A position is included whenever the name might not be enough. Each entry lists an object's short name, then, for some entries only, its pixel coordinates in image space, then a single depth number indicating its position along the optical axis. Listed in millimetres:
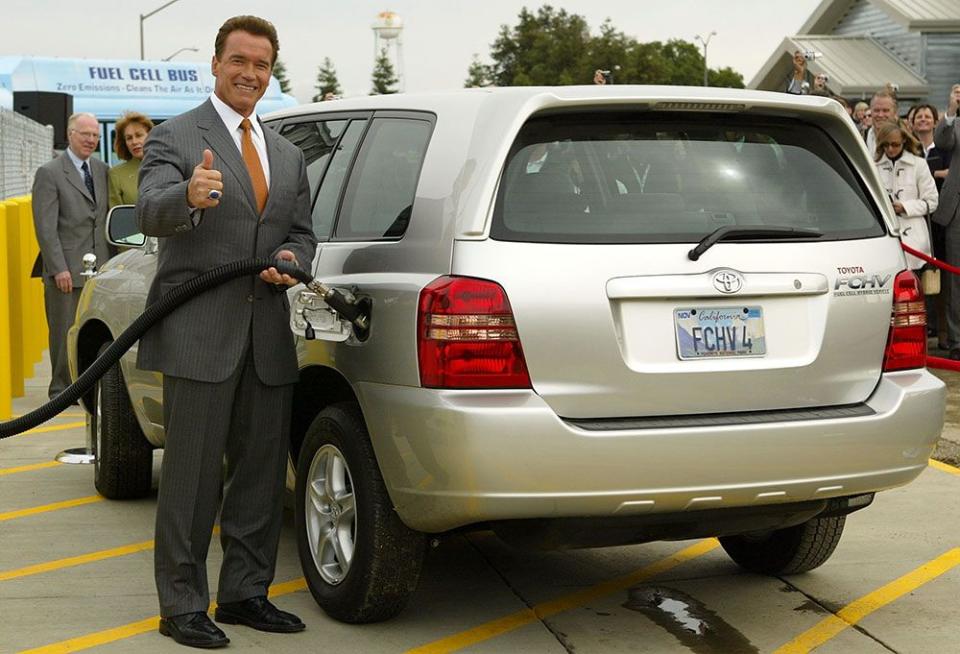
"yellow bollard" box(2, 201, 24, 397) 11434
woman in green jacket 10703
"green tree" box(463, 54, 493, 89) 102312
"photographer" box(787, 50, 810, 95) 14797
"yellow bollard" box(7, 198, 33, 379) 11641
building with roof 36531
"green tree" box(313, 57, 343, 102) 167750
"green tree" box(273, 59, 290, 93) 164975
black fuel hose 4793
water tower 130500
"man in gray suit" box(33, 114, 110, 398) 10625
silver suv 4473
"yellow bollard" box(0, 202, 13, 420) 10055
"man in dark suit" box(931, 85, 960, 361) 12484
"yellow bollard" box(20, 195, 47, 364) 13172
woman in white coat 12352
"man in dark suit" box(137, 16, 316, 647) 4867
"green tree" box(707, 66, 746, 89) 138250
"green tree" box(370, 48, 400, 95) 163250
